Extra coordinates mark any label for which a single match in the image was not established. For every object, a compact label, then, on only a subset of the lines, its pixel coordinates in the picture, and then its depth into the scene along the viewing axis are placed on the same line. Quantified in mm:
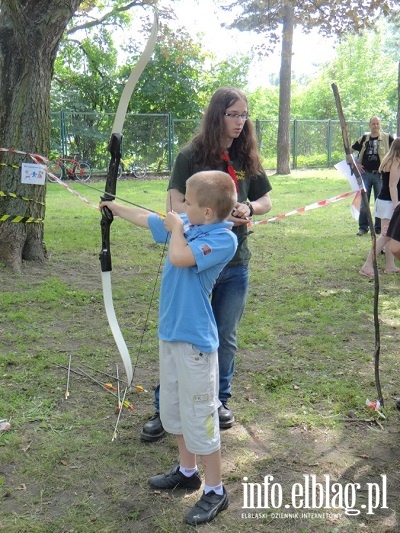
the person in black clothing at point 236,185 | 2994
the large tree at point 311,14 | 11164
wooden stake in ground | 3348
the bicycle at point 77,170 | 18625
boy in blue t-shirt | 2461
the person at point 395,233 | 3193
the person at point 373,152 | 8477
